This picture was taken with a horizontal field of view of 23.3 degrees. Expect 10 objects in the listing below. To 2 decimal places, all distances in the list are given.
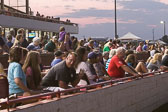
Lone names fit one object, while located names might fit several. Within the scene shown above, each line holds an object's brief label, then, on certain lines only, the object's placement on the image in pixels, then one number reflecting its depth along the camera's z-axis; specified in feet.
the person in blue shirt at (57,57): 36.54
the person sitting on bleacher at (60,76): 27.73
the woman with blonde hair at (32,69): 25.89
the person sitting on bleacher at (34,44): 43.51
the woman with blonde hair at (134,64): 45.37
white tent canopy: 143.46
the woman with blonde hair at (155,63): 51.26
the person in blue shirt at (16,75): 23.52
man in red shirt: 37.86
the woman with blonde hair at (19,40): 42.79
